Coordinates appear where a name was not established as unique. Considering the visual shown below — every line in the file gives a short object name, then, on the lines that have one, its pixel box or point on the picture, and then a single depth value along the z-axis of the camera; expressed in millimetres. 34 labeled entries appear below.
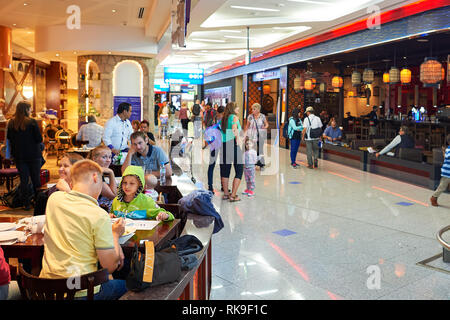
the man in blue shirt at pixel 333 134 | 12391
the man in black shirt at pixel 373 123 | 14879
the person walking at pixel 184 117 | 18516
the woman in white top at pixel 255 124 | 8164
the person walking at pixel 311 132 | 10422
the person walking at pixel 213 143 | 6891
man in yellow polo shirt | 2037
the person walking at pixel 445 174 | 6230
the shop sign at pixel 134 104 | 14039
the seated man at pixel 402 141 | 9258
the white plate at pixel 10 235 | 2545
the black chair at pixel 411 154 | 8898
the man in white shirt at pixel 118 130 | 6461
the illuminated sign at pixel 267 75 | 16016
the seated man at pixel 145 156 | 4578
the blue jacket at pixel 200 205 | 3369
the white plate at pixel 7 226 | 2729
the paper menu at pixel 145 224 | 2755
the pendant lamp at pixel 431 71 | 8062
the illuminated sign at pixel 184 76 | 19672
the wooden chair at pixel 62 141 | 10975
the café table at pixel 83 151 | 7749
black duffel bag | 2033
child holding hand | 6953
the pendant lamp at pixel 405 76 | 10211
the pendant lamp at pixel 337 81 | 14062
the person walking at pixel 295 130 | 10359
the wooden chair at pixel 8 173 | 6539
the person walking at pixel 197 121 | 17812
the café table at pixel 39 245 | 2477
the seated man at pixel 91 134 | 8789
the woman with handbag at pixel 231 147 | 6590
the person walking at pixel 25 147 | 5953
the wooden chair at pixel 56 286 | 1895
